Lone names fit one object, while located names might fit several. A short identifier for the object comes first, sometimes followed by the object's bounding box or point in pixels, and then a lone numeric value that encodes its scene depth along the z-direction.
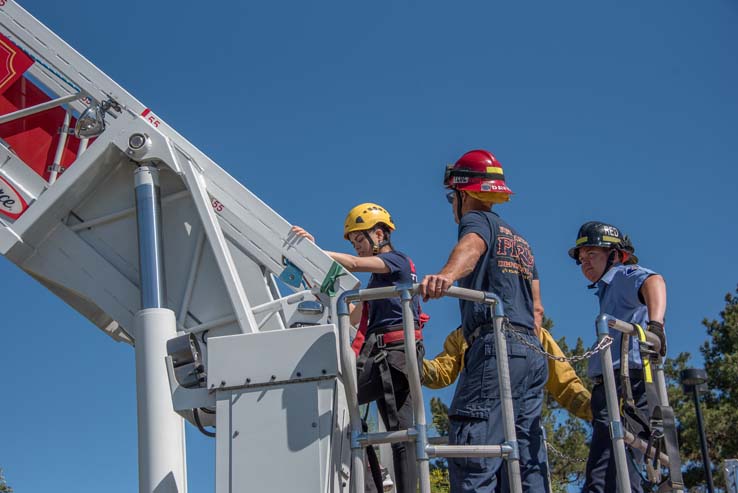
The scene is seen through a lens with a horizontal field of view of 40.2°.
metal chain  5.16
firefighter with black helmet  5.68
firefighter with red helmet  5.00
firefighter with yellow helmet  5.77
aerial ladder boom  6.45
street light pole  8.39
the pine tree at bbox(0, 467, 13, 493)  23.02
